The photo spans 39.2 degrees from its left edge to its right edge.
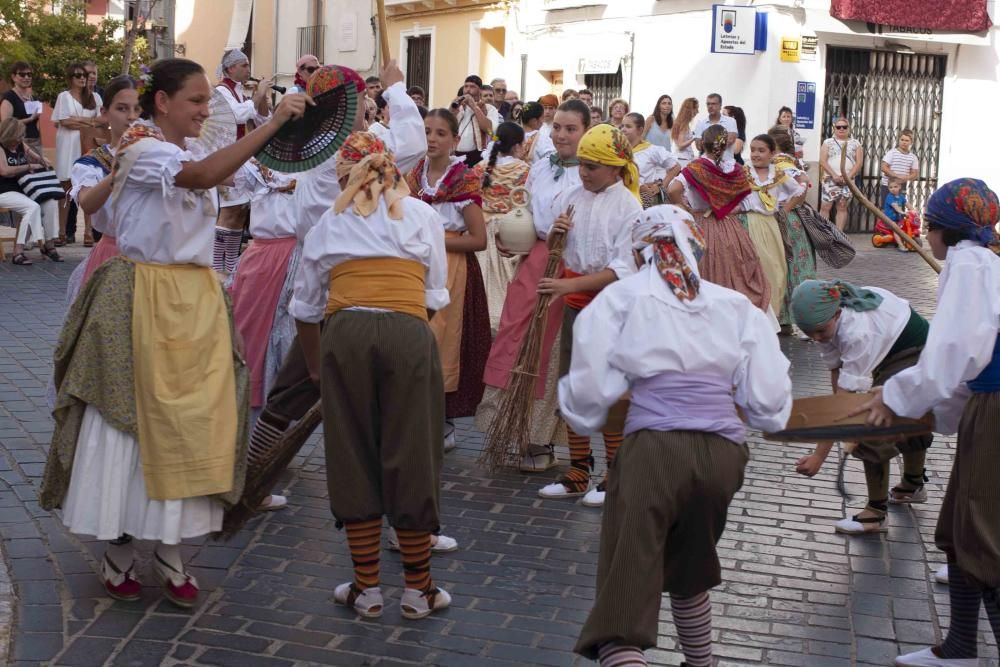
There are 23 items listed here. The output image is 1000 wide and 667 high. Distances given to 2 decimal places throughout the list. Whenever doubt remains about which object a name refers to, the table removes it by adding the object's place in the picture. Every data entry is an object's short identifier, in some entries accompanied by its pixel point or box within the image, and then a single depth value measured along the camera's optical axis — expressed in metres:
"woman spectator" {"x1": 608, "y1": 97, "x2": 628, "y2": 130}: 18.61
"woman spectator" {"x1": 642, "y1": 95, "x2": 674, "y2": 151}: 19.42
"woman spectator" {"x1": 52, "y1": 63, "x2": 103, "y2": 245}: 15.79
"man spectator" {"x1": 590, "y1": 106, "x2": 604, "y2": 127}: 17.91
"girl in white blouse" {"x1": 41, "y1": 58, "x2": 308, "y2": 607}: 4.96
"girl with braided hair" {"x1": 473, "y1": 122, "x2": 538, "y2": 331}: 7.90
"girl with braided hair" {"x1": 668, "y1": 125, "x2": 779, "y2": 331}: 10.34
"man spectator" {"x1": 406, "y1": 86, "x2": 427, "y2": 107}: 17.06
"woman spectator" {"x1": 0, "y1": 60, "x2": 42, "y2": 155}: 15.34
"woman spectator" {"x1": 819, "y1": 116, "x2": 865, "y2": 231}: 22.25
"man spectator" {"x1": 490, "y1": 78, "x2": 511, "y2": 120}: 18.02
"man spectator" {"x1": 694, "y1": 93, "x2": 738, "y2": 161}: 19.58
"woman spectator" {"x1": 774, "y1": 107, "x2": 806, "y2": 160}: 21.80
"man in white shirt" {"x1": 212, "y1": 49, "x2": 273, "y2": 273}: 10.38
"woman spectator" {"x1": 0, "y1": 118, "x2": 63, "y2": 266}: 14.39
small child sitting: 21.75
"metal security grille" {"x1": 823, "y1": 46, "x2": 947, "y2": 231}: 24.64
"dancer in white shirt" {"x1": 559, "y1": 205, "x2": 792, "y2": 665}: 3.98
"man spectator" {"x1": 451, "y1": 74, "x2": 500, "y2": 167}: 12.53
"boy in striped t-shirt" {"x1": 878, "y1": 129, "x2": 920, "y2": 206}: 23.70
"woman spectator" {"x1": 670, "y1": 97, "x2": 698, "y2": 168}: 18.41
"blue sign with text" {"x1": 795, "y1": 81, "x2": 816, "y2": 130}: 23.94
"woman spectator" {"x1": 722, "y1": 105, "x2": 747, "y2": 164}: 20.45
